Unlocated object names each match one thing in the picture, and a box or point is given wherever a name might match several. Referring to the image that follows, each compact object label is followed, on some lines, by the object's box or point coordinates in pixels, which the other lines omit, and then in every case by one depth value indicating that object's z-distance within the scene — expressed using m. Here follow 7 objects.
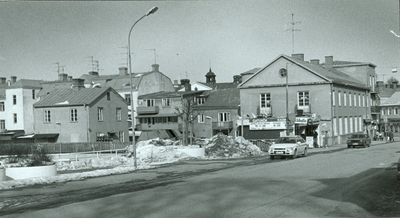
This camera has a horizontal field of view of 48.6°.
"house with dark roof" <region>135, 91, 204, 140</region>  65.87
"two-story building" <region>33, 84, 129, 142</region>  54.19
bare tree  38.81
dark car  41.69
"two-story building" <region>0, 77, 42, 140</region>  54.28
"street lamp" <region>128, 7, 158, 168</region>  23.93
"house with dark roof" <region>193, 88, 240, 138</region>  62.56
